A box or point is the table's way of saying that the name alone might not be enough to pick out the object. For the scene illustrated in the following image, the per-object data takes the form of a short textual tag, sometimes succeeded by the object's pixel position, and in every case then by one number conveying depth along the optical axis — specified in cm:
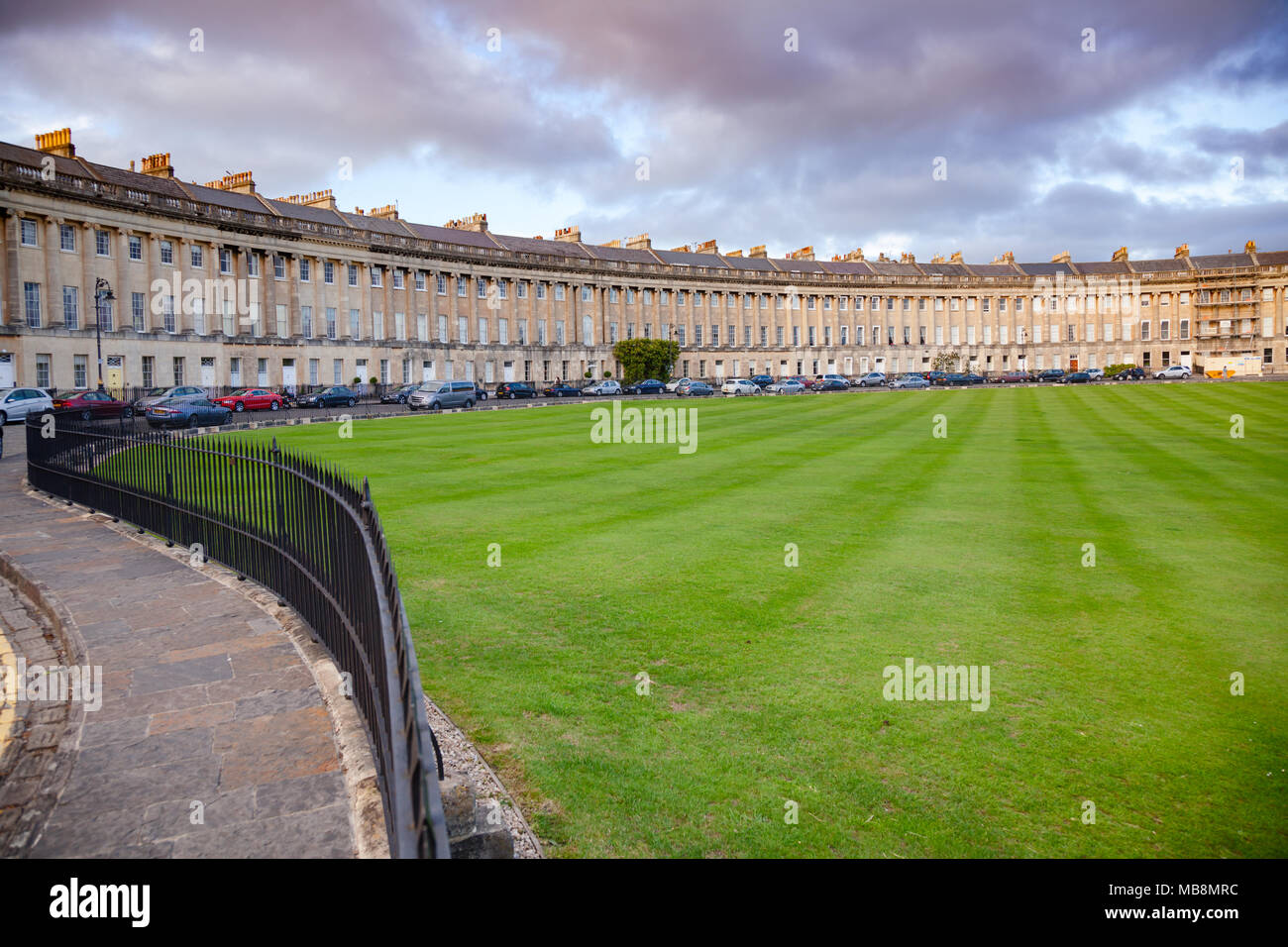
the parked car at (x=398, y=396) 5598
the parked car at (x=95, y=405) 3603
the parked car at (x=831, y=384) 7800
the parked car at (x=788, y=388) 7456
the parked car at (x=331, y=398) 5367
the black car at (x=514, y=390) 6606
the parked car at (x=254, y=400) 4788
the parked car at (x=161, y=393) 3880
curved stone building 5312
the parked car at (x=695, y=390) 6819
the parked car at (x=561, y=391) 6900
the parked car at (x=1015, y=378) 8906
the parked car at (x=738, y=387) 7275
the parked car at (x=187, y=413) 3525
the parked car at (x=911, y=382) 8229
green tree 8231
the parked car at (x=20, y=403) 3538
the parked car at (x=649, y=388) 7369
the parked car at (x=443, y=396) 4900
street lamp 3929
